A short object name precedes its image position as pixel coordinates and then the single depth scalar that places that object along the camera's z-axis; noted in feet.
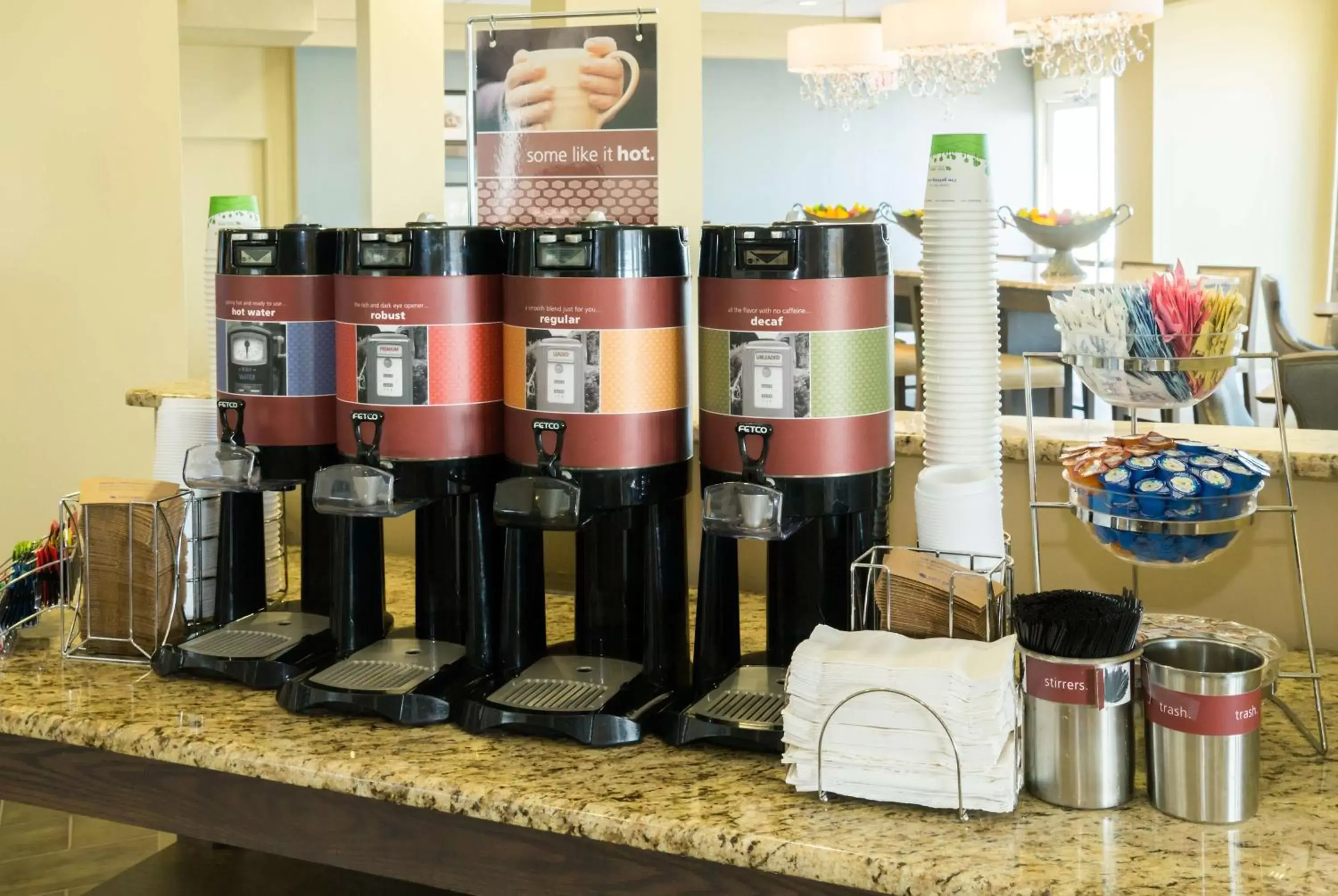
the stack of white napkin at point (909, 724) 3.69
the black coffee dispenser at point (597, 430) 4.37
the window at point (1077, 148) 37.22
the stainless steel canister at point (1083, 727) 3.73
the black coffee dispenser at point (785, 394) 4.25
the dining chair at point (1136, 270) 22.08
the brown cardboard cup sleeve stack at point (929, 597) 4.12
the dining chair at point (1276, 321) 20.80
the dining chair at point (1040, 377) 16.19
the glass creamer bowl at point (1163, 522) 4.07
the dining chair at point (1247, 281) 19.66
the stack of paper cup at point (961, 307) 4.42
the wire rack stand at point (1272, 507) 4.14
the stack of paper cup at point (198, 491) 5.56
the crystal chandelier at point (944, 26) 19.88
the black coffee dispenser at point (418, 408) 4.60
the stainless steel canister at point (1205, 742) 3.62
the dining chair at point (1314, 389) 11.85
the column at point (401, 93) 10.58
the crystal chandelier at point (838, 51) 22.82
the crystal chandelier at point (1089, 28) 19.03
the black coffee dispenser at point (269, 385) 5.02
